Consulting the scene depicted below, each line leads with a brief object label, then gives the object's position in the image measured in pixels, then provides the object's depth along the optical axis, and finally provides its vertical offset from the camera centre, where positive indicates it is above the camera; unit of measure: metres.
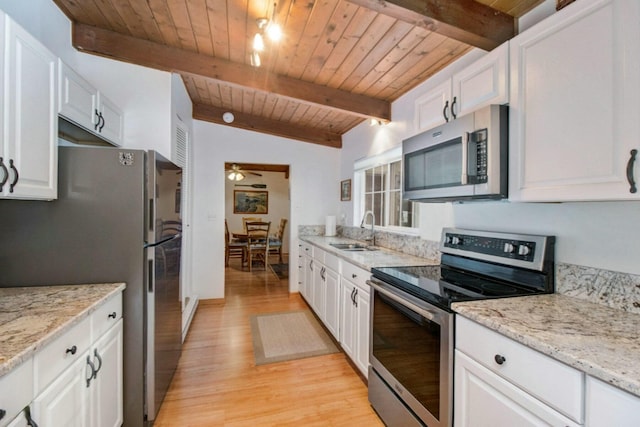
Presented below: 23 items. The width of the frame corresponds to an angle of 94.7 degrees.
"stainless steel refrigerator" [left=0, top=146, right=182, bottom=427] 1.51 -0.16
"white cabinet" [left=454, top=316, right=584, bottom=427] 0.83 -0.55
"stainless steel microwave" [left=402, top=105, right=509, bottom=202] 1.33 +0.29
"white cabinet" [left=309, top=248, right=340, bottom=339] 2.69 -0.77
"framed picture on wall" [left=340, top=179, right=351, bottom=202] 4.10 +0.32
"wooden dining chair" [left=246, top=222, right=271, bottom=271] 5.81 -0.56
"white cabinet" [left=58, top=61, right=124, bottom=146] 1.59 +0.65
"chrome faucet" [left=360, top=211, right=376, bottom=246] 3.22 -0.27
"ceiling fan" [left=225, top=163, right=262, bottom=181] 6.14 +0.82
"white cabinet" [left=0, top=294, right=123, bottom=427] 0.88 -0.63
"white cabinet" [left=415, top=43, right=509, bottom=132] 1.37 +0.65
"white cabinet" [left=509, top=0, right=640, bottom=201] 0.92 +0.40
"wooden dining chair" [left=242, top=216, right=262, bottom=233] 7.65 -0.20
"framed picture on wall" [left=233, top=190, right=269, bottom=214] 7.88 +0.26
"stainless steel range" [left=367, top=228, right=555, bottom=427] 1.31 -0.46
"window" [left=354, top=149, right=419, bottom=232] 2.95 +0.24
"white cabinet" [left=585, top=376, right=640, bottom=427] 0.69 -0.47
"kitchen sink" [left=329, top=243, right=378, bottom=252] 2.94 -0.36
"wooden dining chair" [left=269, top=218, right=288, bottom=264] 6.03 -0.61
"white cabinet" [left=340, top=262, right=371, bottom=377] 2.09 -0.79
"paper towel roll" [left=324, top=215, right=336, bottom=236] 4.18 -0.19
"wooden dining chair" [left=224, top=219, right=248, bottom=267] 6.13 -0.76
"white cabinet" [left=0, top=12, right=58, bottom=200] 1.16 +0.40
